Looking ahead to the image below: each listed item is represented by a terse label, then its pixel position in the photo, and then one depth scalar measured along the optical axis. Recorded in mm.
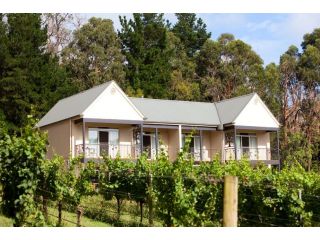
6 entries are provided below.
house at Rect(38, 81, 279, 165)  29859
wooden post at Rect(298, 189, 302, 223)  12748
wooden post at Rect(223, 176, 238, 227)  7688
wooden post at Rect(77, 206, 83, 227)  13234
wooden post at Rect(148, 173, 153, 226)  13938
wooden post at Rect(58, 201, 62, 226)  13230
